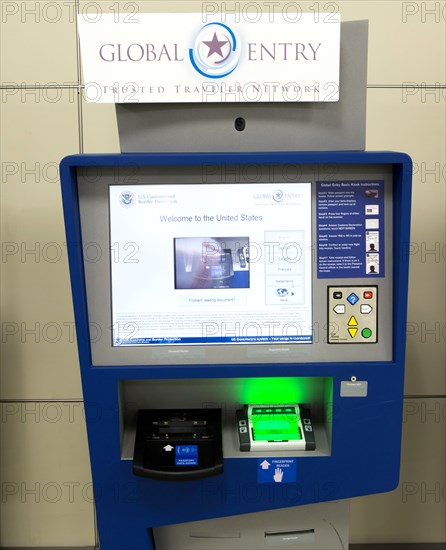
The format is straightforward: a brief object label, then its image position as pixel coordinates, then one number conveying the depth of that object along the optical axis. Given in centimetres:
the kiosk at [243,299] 153
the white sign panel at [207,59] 151
